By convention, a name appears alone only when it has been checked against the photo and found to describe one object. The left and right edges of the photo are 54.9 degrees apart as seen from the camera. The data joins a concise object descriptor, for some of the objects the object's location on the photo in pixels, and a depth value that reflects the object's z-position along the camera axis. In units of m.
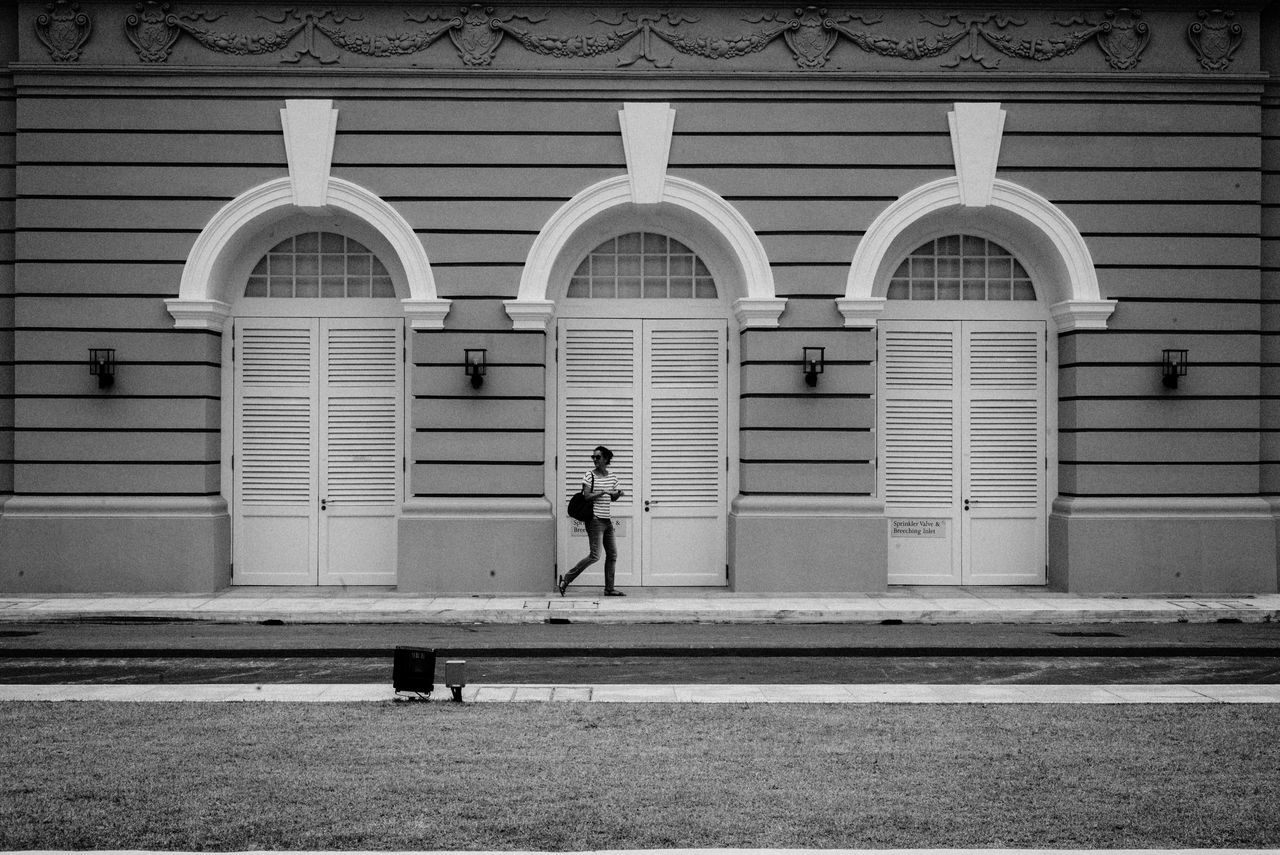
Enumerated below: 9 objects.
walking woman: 15.80
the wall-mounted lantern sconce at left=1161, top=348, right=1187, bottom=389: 15.97
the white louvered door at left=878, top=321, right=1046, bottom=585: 16.83
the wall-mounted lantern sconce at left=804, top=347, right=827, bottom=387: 15.87
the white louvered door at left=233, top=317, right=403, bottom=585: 16.66
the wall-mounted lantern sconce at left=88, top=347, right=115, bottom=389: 15.71
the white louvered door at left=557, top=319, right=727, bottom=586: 16.72
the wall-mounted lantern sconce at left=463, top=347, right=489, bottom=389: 15.84
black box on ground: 9.19
